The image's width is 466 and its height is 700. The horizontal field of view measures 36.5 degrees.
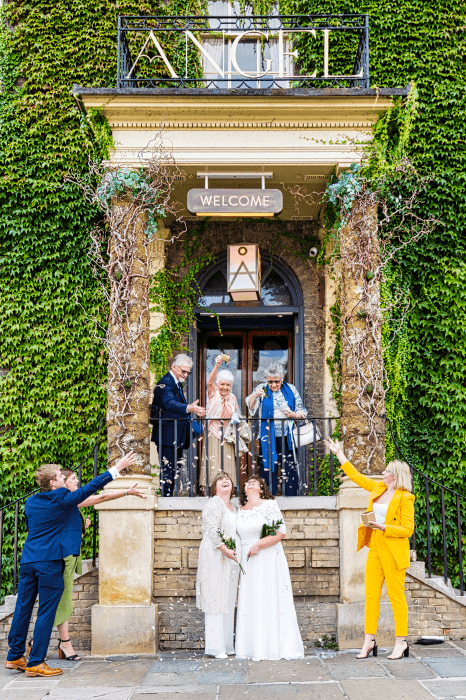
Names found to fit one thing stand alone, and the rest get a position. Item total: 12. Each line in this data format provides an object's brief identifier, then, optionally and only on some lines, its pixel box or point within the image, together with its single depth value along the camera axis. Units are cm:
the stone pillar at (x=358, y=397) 678
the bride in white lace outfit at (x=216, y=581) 608
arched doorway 926
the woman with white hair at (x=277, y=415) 787
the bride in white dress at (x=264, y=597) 592
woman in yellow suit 586
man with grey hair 759
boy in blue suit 574
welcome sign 725
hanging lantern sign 820
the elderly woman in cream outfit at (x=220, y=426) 777
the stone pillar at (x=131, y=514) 662
